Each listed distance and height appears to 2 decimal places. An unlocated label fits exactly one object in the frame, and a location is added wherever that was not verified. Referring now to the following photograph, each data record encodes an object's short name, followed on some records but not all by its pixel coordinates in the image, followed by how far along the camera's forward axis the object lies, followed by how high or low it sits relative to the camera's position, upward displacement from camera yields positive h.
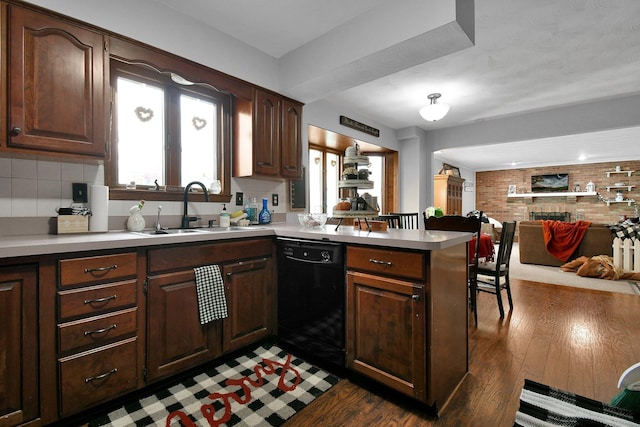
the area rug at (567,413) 0.88 -0.64
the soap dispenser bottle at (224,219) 2.73 -0.07
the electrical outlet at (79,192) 2.00 +0.13
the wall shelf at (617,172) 8.81 +1.06
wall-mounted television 9.80 +0.87
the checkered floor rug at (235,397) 1.55 -1.06
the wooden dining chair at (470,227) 2.83 -0.16
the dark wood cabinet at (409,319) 1.56 -0.61
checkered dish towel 1.93 -0.53
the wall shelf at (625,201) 8.80 +0.22
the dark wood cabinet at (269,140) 2.80 +0.68
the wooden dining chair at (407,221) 4.33 -0.16
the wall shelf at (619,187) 8.82 +0.63
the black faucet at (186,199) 2.43 +0.10
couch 5.29 -0.65
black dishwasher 1.94 -0.62
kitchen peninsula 1.39 -0.54
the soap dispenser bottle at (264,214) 3.07 -0.03
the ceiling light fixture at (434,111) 3.61 +1.18
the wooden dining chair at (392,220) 3.73 -0.12
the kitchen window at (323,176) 4.82 +0.57
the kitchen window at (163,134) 2.29 +0.66
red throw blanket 5.45 -0.50
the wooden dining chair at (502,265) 3.04 -0.58
